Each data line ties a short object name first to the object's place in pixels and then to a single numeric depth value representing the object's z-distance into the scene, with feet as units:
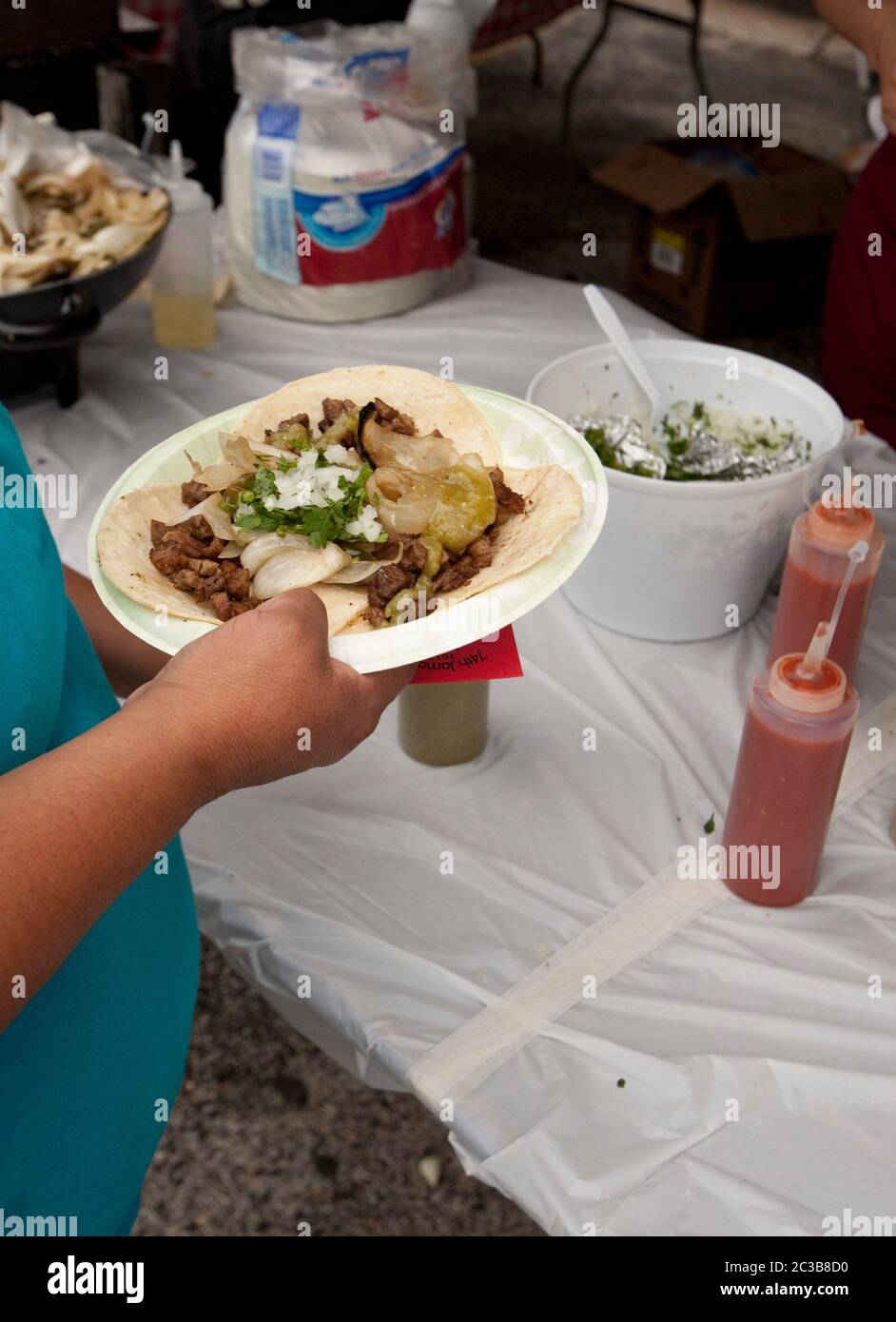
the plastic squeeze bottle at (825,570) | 3.87
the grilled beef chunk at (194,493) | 3.42
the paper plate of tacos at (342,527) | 3.10
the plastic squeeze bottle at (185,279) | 6.50
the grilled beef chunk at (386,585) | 3.10
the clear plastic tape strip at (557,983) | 3.24
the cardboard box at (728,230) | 10.33
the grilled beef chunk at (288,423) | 3.66
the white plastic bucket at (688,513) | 4.22
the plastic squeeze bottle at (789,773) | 3.27
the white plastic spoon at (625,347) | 4.48
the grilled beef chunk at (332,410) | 3.69
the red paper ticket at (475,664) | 3.03
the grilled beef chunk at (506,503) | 3.38
